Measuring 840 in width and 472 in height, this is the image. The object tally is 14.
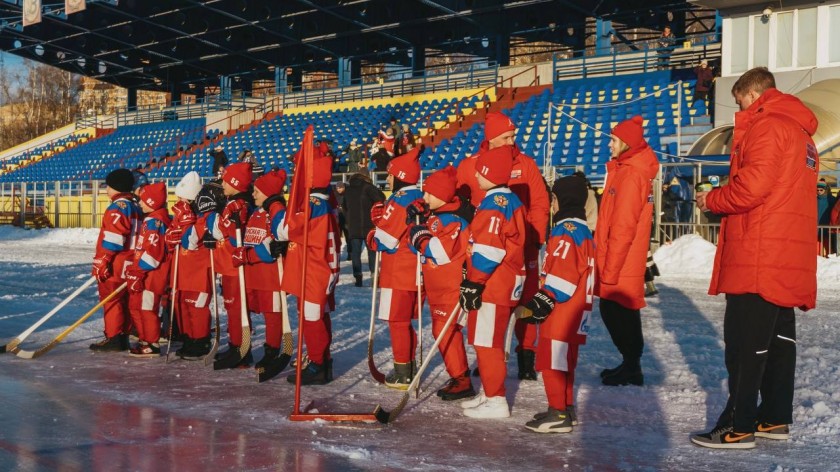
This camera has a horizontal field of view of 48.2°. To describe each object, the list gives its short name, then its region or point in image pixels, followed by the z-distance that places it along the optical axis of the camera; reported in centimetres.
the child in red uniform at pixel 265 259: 771
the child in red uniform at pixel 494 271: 579
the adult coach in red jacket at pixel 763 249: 518
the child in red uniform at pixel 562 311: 571
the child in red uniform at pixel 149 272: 860
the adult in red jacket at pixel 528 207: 725
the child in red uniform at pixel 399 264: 699
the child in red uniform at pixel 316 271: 727
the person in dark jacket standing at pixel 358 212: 1497
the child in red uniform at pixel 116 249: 875
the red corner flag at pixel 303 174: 647
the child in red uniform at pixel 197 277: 848
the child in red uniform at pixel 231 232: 812
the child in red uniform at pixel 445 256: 650
